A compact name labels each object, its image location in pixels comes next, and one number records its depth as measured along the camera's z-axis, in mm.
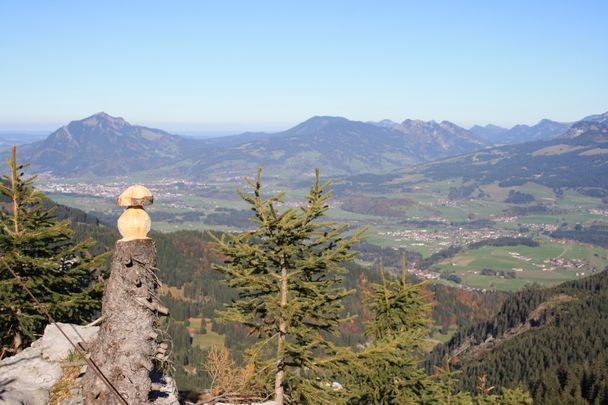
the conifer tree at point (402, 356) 17906
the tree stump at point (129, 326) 5348
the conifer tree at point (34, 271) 17766
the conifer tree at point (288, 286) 13078
